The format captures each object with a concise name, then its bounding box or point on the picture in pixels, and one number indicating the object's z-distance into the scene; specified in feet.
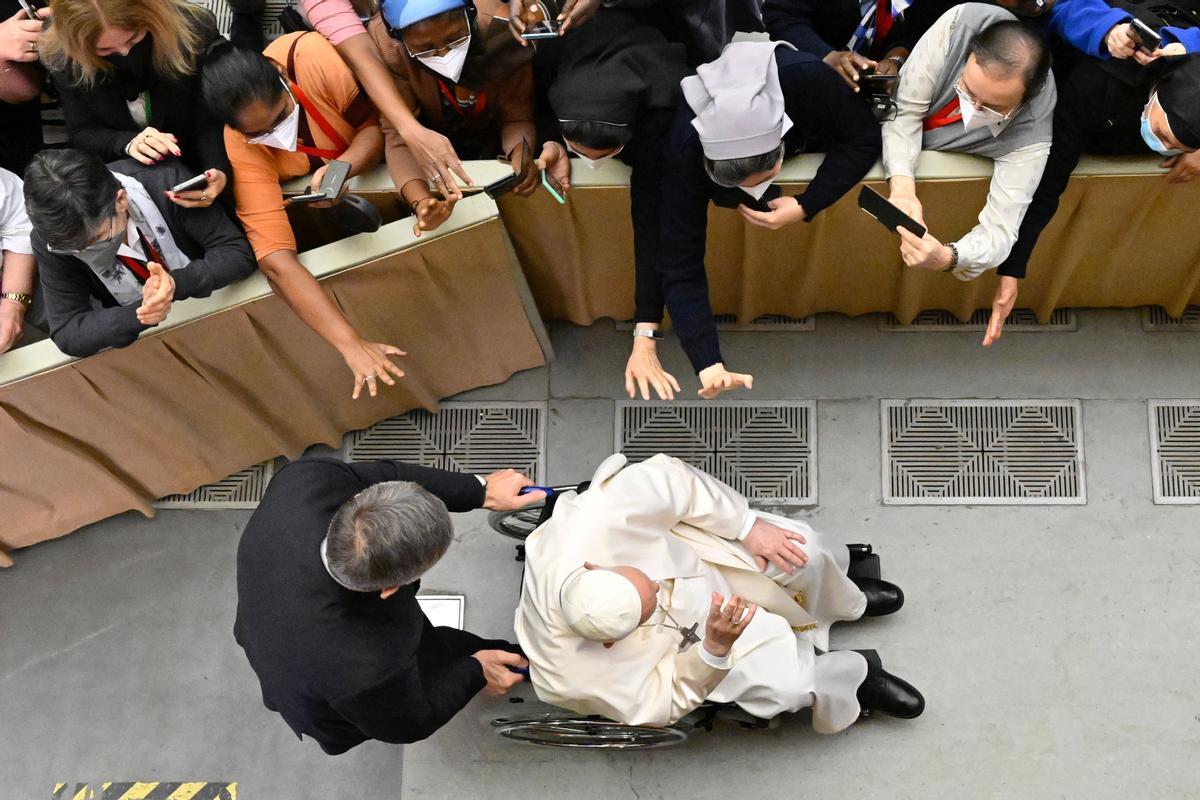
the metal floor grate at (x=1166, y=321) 13.11
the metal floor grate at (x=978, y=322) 13.30
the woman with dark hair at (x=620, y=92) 9.22
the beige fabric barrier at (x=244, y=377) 10.71
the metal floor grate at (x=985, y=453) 12.78
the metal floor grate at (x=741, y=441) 13.12
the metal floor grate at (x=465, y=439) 13.56
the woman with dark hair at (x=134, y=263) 9.61
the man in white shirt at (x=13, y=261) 10.62
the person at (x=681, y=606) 9.17
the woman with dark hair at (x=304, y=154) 10.13
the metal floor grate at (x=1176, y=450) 12.61
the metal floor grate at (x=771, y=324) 13.62
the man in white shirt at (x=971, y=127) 9.23
